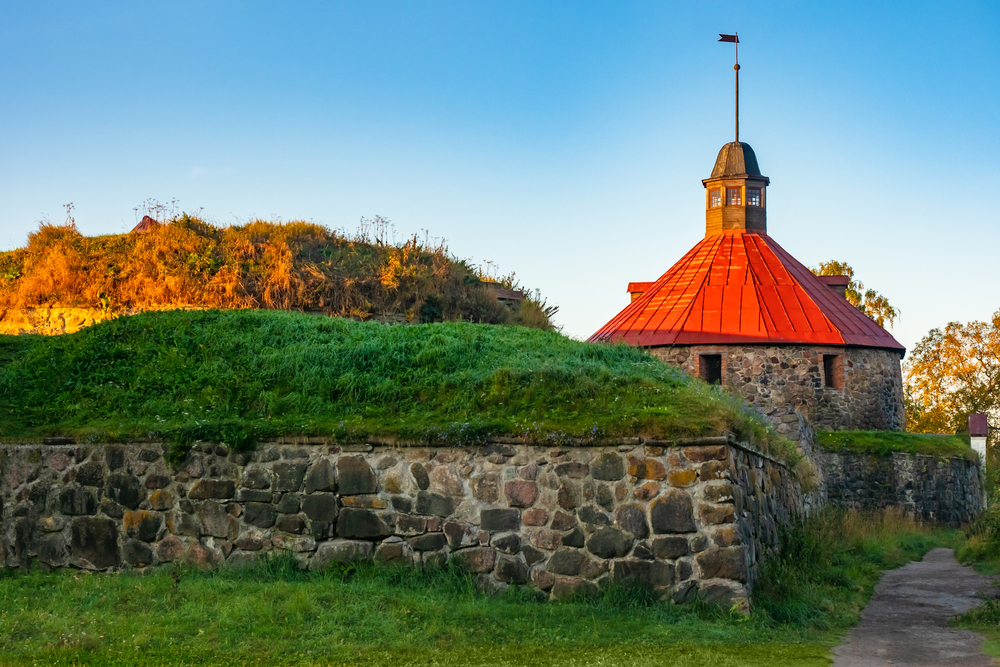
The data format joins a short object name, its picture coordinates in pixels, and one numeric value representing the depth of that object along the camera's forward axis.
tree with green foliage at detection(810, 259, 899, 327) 43.31
